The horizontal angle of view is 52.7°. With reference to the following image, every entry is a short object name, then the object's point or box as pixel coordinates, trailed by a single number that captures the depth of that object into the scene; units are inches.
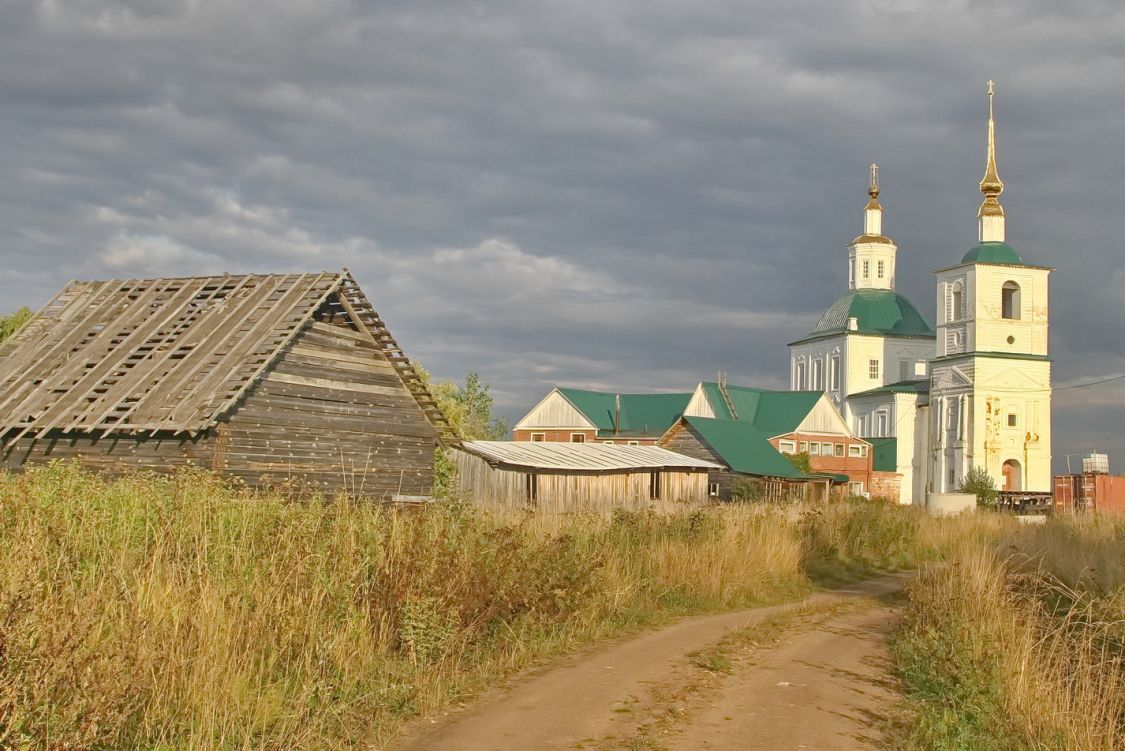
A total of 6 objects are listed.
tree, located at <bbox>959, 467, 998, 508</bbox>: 2225.8
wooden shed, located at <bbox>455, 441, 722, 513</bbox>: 1336.1
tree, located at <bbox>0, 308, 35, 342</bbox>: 1713.8
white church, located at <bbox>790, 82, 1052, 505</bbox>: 2950.3
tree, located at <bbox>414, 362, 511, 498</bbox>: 1284.4
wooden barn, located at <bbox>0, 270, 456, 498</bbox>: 928.3
